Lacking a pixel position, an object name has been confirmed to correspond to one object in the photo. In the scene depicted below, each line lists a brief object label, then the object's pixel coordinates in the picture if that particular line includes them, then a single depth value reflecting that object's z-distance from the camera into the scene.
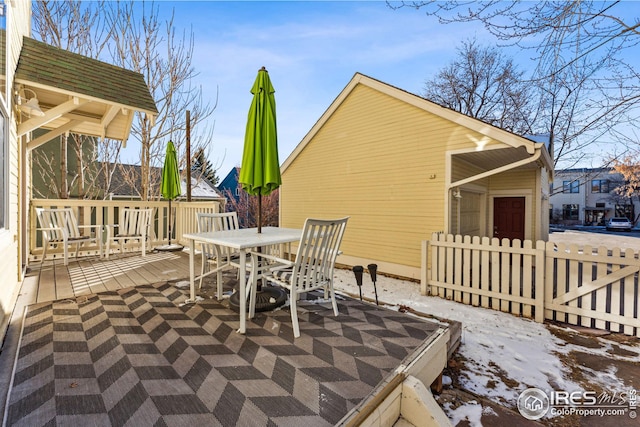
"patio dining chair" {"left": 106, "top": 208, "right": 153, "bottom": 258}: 5.55
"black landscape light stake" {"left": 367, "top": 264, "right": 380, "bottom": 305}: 3.44
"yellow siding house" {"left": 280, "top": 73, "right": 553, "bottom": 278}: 5.85
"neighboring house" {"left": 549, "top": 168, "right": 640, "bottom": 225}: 25.66
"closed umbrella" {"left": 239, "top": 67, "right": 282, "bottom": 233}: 3.07
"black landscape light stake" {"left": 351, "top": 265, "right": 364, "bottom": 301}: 3.30
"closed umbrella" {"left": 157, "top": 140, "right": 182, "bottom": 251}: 6.46
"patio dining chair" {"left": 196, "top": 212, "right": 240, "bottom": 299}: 3.14
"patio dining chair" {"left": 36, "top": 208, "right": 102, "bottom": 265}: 4.68
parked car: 22.86
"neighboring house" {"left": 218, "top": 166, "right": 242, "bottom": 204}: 19.47
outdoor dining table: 2.44
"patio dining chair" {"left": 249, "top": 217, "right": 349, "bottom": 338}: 2.42
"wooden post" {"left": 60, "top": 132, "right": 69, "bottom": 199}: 7.23
